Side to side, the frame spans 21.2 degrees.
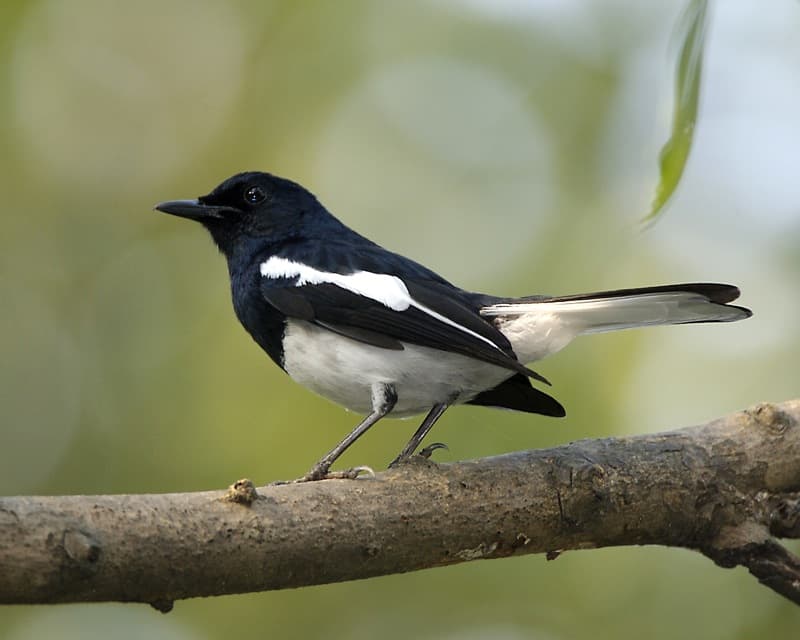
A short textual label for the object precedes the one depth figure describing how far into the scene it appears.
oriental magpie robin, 7.14
